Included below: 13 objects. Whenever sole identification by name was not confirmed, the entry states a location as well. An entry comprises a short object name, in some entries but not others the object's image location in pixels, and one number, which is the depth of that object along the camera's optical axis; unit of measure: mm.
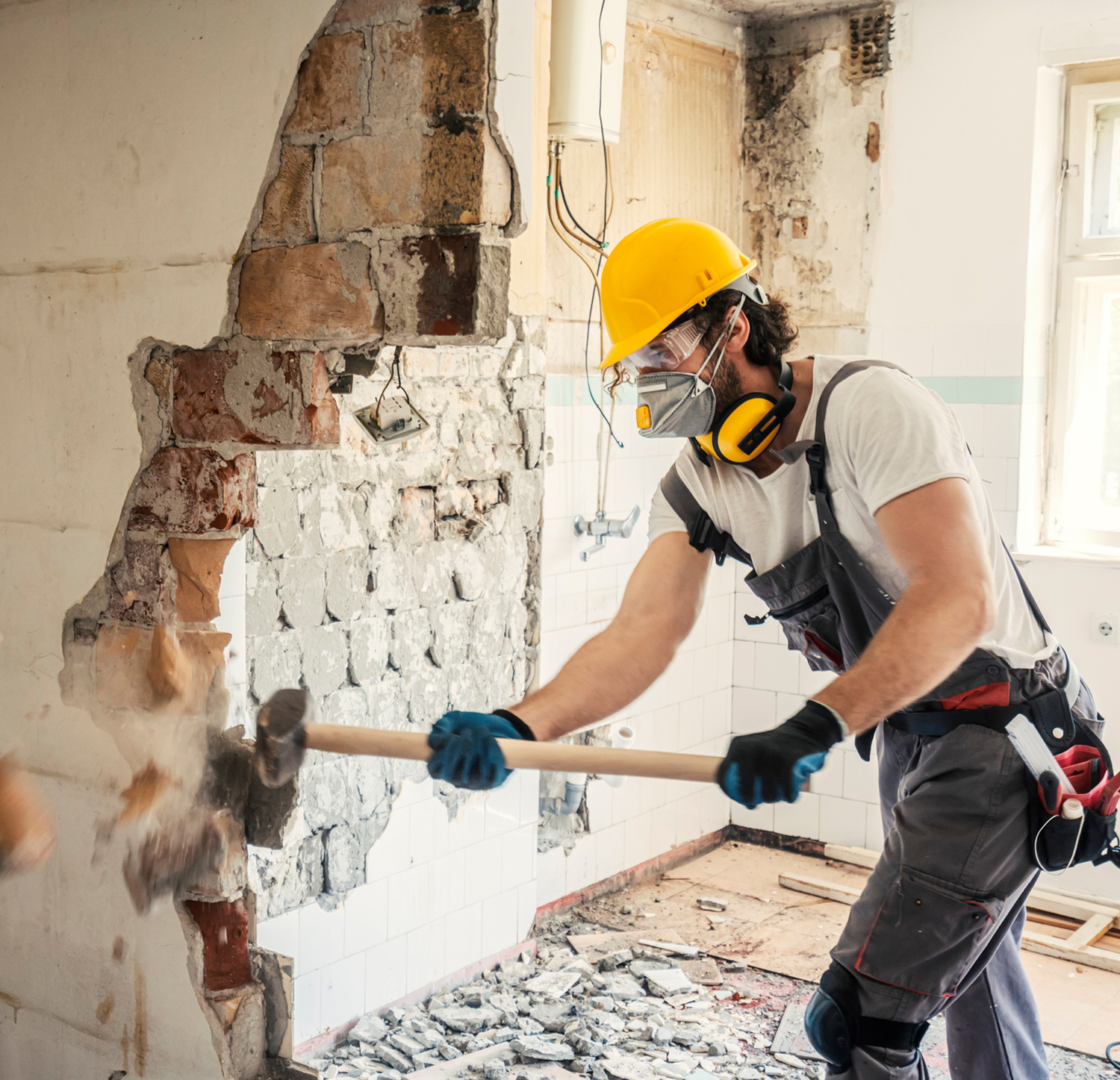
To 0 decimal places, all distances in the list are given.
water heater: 3574
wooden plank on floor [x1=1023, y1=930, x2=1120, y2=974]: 3812
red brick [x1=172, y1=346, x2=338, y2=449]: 1906
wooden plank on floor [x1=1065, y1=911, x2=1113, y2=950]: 3904
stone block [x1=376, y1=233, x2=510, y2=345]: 1746
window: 4215
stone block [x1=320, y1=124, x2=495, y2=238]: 1722
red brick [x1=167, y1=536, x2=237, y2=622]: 2021
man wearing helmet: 1903
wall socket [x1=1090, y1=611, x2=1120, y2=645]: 4066
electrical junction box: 3154
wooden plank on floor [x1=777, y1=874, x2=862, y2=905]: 4344
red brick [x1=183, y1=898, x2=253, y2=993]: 2049
